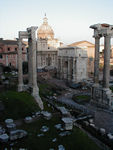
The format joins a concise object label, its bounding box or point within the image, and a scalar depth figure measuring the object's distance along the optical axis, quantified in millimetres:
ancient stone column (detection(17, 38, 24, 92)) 19136
